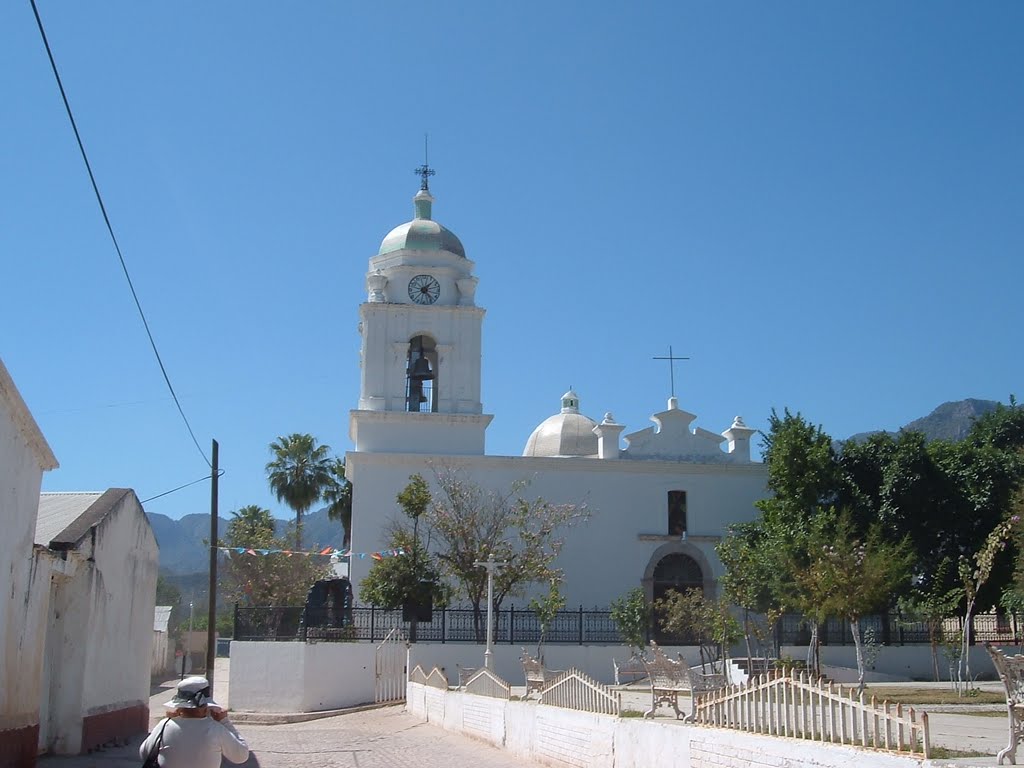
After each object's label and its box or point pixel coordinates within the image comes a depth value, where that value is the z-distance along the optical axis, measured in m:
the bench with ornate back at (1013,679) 7.95
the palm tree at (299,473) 47.19
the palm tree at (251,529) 47.26
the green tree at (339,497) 46.69
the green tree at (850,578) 22.42
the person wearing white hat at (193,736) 6.86
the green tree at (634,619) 29.00
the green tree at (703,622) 27.59
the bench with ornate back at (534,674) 16.78
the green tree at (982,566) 23.47
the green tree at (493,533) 29.91
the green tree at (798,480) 30.76
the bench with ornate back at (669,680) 12.05
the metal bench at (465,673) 22.67
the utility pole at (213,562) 21.75
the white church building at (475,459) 33.09
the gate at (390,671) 26.36
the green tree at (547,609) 28.64
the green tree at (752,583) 28.02
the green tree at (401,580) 28.19
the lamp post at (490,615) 23.27
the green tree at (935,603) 27.23
